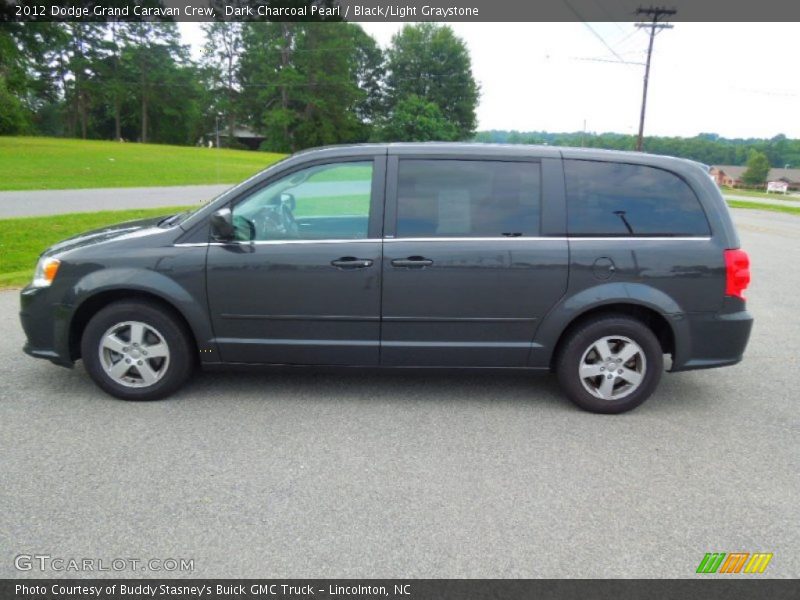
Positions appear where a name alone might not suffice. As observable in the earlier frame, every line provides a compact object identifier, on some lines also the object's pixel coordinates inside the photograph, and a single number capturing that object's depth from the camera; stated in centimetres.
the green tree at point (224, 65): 7700
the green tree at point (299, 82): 7206
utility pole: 3565
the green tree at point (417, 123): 7188
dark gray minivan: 414
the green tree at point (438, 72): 8288
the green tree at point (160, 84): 7281
